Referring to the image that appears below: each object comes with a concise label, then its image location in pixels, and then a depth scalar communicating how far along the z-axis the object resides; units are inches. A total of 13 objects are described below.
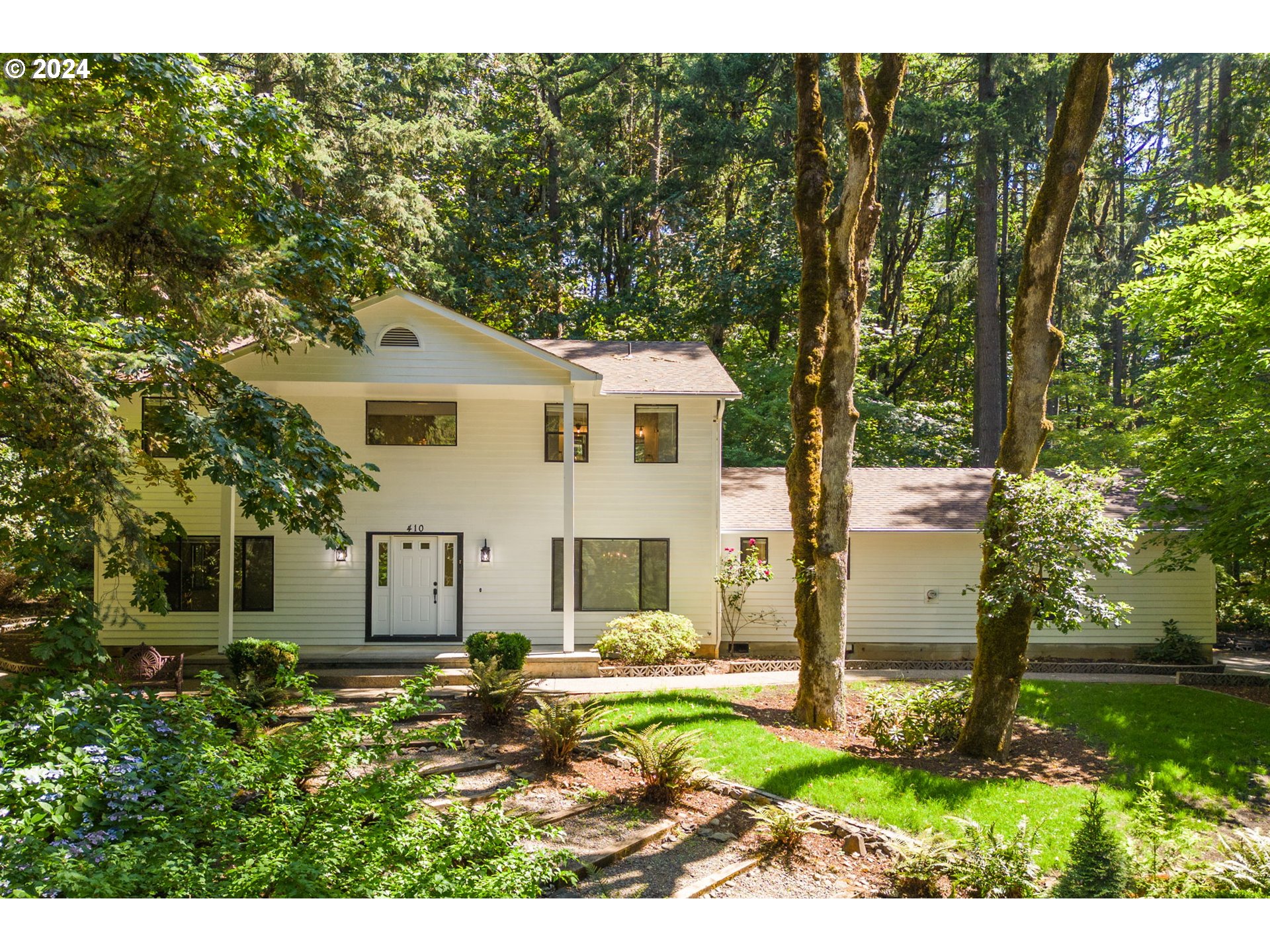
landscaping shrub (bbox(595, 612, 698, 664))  488.7
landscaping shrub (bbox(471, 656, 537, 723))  352.8
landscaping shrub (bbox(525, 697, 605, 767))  297.9
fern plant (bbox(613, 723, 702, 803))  269.9
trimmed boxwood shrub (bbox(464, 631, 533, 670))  428.5
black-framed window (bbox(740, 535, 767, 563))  555.8
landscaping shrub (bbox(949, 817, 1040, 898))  207.5
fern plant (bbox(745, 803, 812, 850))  237.6
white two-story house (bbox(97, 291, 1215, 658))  523.5
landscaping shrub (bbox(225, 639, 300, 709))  406.0
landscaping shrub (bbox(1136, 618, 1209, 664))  548.7
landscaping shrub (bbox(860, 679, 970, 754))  325.7
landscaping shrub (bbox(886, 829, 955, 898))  210.1
